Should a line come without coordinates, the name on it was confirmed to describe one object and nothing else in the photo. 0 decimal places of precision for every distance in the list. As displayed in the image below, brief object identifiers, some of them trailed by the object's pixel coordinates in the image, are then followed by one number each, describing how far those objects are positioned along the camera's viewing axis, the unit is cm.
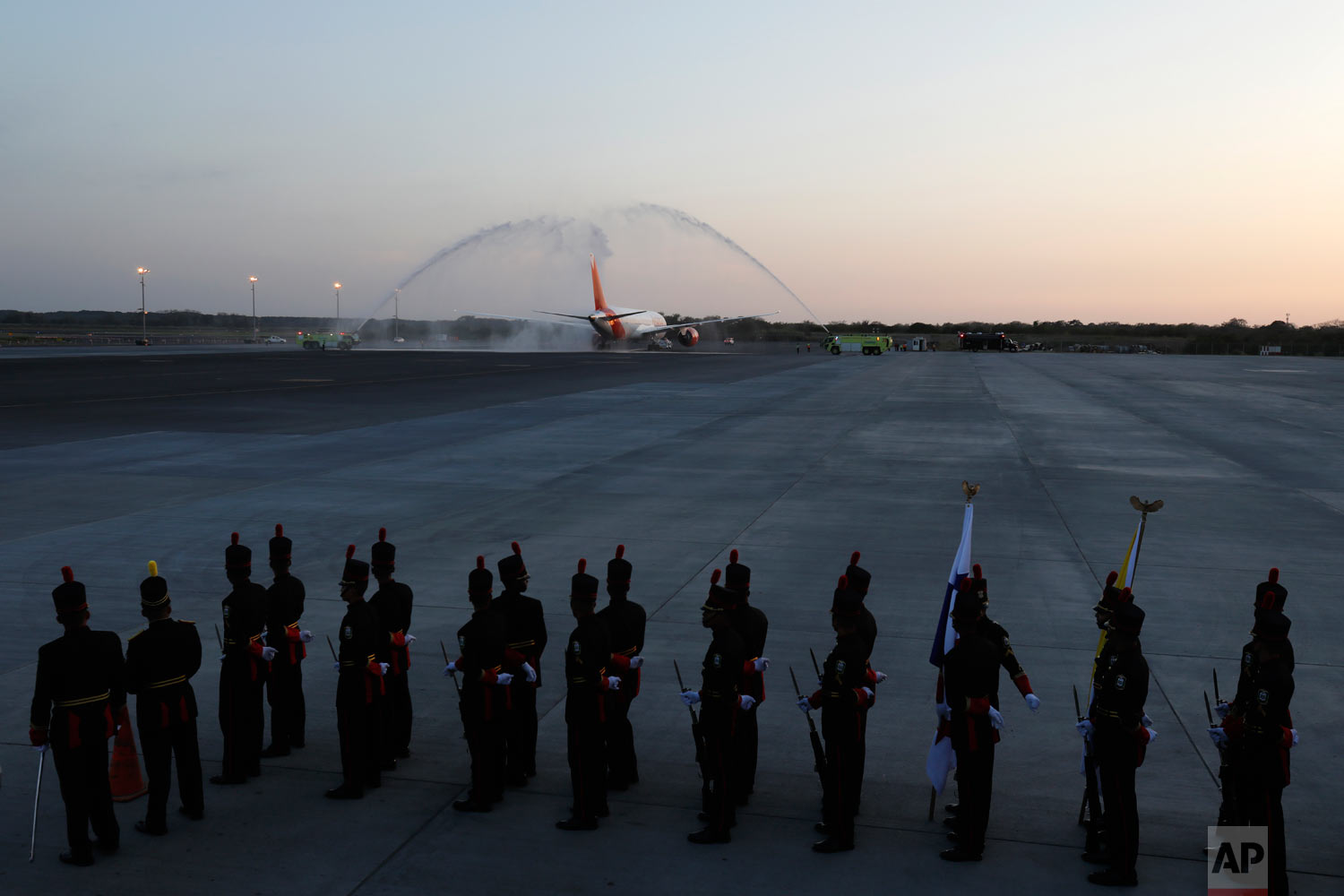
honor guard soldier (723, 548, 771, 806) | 649
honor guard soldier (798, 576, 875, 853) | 615
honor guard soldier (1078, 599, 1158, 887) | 580
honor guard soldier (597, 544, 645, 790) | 670
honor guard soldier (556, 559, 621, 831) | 639
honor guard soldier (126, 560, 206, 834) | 627
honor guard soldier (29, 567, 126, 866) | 593
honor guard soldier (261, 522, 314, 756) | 738
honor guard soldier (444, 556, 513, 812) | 652
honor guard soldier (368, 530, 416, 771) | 725
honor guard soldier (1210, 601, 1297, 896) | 561
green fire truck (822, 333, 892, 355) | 10038
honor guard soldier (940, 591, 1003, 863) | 608
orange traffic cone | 673
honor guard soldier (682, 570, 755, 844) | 623
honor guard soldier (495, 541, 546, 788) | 693
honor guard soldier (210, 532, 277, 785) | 700
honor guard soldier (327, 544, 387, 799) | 673
